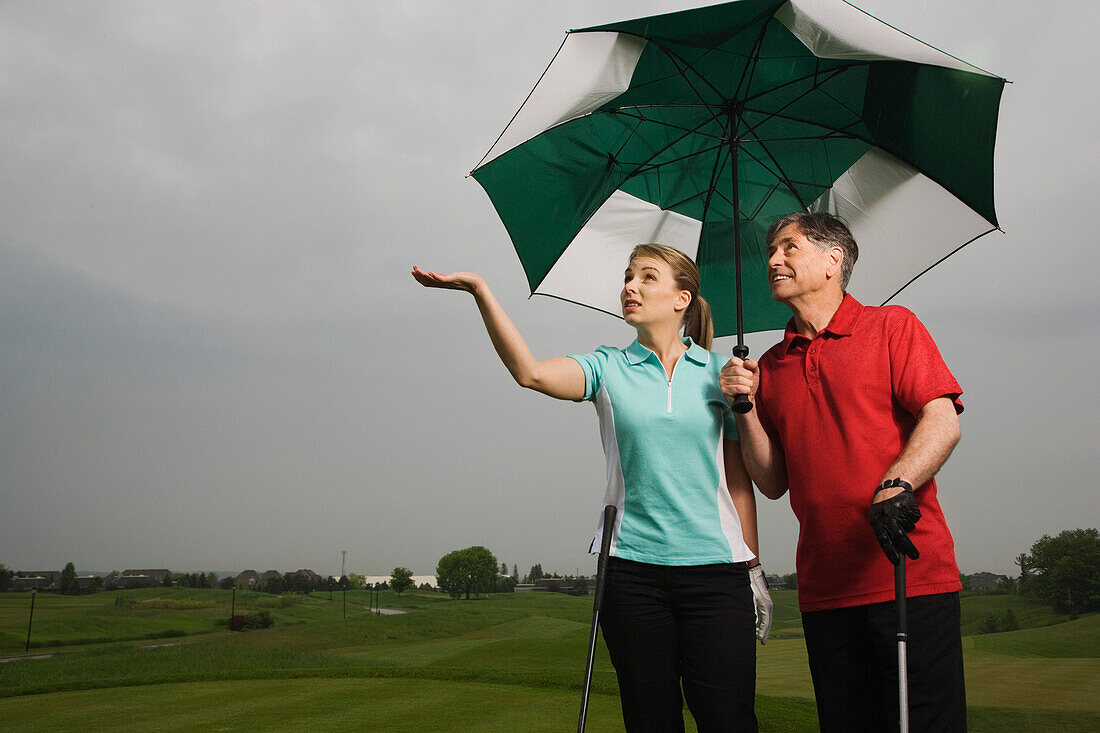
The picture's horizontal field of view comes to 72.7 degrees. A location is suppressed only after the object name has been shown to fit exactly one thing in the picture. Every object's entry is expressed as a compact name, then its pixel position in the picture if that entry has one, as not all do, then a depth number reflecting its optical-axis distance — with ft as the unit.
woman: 6.10
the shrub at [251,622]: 115.03
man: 5.50
